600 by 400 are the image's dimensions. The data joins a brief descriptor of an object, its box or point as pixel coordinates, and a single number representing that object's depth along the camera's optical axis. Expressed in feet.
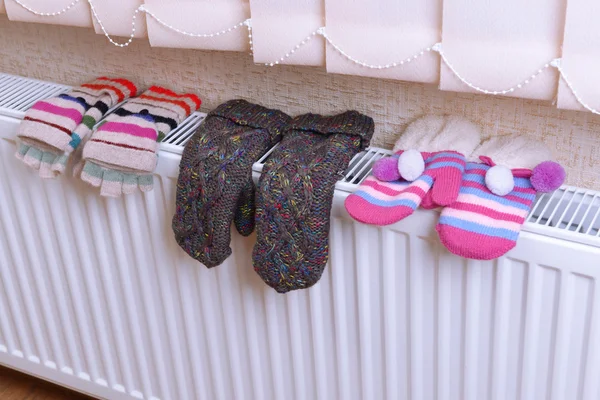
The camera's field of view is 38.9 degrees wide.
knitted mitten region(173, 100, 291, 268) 3.45
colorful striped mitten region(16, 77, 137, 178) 3.83
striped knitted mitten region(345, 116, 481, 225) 3.13
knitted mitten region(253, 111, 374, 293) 3.27
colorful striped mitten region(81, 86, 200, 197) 3.68
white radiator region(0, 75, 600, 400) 3.25
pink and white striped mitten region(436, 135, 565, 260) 3.00
